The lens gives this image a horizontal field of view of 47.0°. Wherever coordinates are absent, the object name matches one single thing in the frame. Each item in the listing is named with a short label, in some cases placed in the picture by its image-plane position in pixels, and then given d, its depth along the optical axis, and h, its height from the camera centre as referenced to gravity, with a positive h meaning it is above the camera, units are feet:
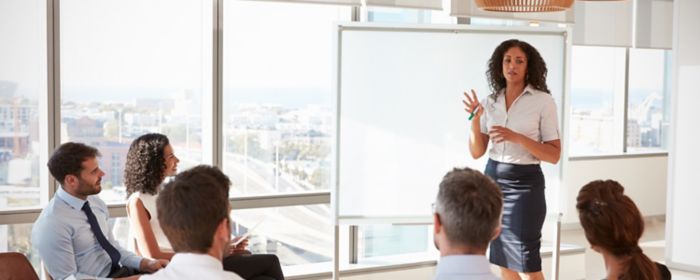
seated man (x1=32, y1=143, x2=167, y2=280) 10.84 -1.73
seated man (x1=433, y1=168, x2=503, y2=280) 7.27 -1.07
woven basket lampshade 13.17 +1.73
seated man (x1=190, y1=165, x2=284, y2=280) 11.93 -2.39
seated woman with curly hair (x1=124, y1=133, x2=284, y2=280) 11.94 -1.53
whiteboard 16.57 +0.08
